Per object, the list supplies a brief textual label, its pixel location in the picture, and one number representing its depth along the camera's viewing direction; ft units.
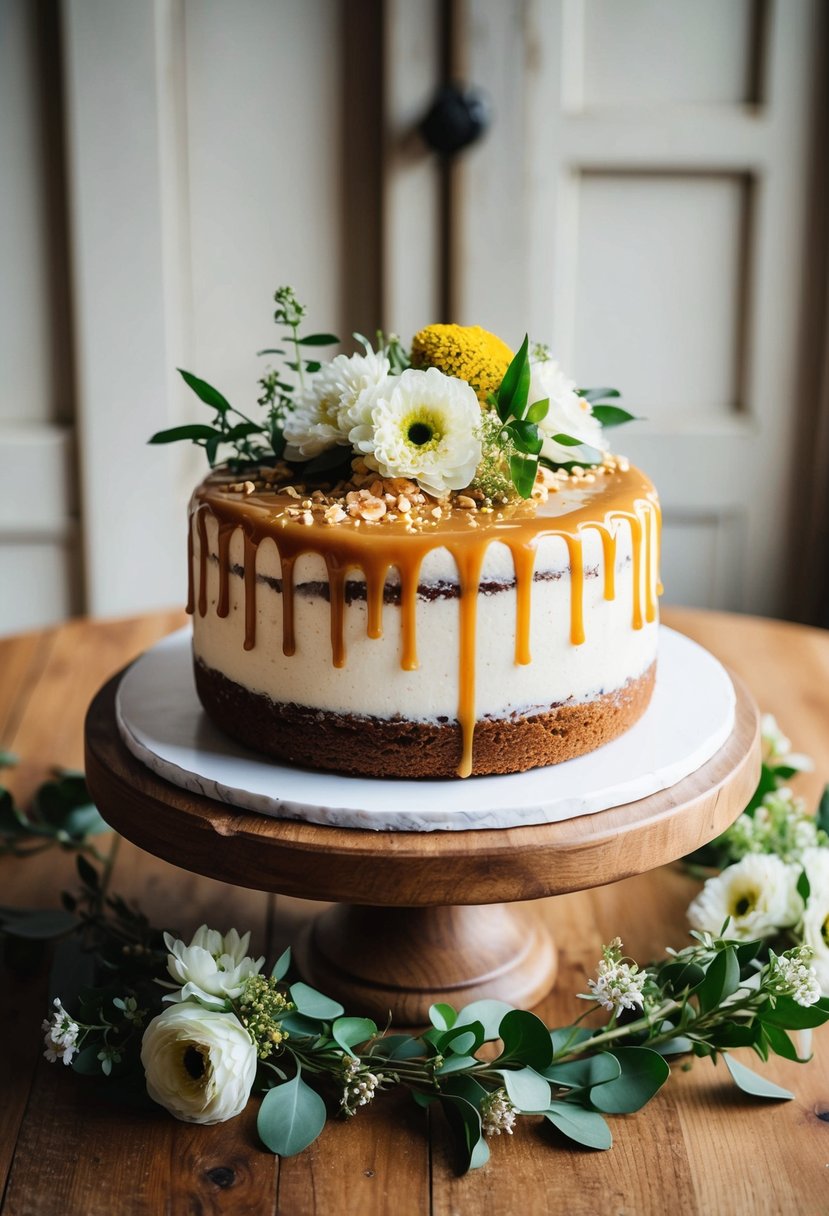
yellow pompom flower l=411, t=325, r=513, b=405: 3.88
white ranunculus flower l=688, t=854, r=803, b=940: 4.07
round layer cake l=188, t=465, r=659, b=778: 3.46
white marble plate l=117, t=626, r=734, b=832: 3.36
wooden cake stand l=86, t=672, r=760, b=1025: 3.24
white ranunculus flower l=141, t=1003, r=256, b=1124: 3.28
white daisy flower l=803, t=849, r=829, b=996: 3.86
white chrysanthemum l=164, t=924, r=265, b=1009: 3.44
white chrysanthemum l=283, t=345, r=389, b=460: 3.77
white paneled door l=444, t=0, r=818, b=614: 8.54
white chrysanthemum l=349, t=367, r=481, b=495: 3.60
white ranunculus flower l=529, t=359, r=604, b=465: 3.91
